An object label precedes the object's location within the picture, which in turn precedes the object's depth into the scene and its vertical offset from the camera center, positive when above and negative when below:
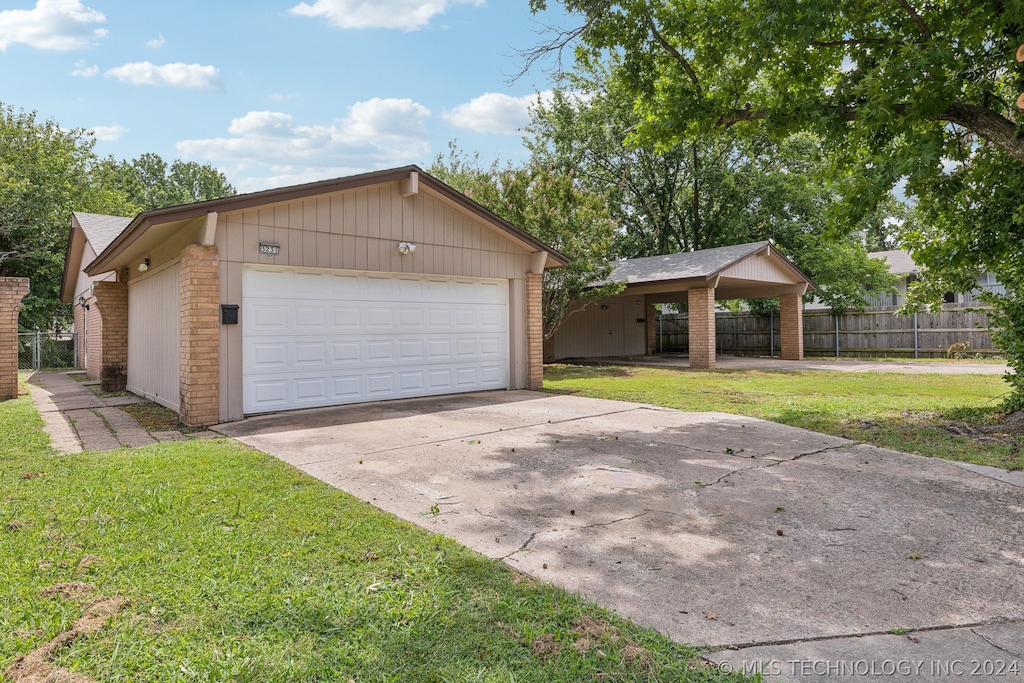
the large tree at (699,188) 22.00 +6.81
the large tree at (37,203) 20.41 +5.09
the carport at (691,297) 16.08 +1.41
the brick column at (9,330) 10.17 +0.21
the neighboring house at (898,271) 25.39 +2.93
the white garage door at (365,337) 7.98 +0.03
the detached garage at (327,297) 7.43 +0.67
